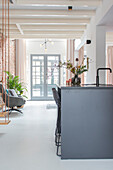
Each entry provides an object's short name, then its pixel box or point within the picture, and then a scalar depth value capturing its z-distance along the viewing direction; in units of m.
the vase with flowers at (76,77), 3.60
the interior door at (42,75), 11.43
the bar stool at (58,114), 3.16
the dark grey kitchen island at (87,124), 2.95
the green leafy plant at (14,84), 8.26
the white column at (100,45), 5.73
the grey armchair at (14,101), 6.51
